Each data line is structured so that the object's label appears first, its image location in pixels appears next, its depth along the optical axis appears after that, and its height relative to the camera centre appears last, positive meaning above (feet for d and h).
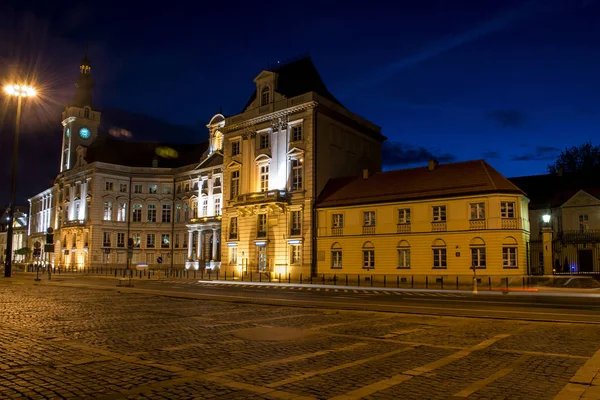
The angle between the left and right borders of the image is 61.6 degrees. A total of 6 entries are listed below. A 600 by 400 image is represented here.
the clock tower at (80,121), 315.78 +84.08
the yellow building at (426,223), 127.95 +9.40
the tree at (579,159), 236.63 +47.77
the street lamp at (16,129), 125.59 +31.78
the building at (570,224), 156.35 +11.36
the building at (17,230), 441.40 +20.15
